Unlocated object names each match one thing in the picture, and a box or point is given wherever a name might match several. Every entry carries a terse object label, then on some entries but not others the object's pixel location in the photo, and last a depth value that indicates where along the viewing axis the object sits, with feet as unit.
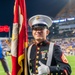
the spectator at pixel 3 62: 12.44
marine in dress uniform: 6.52
